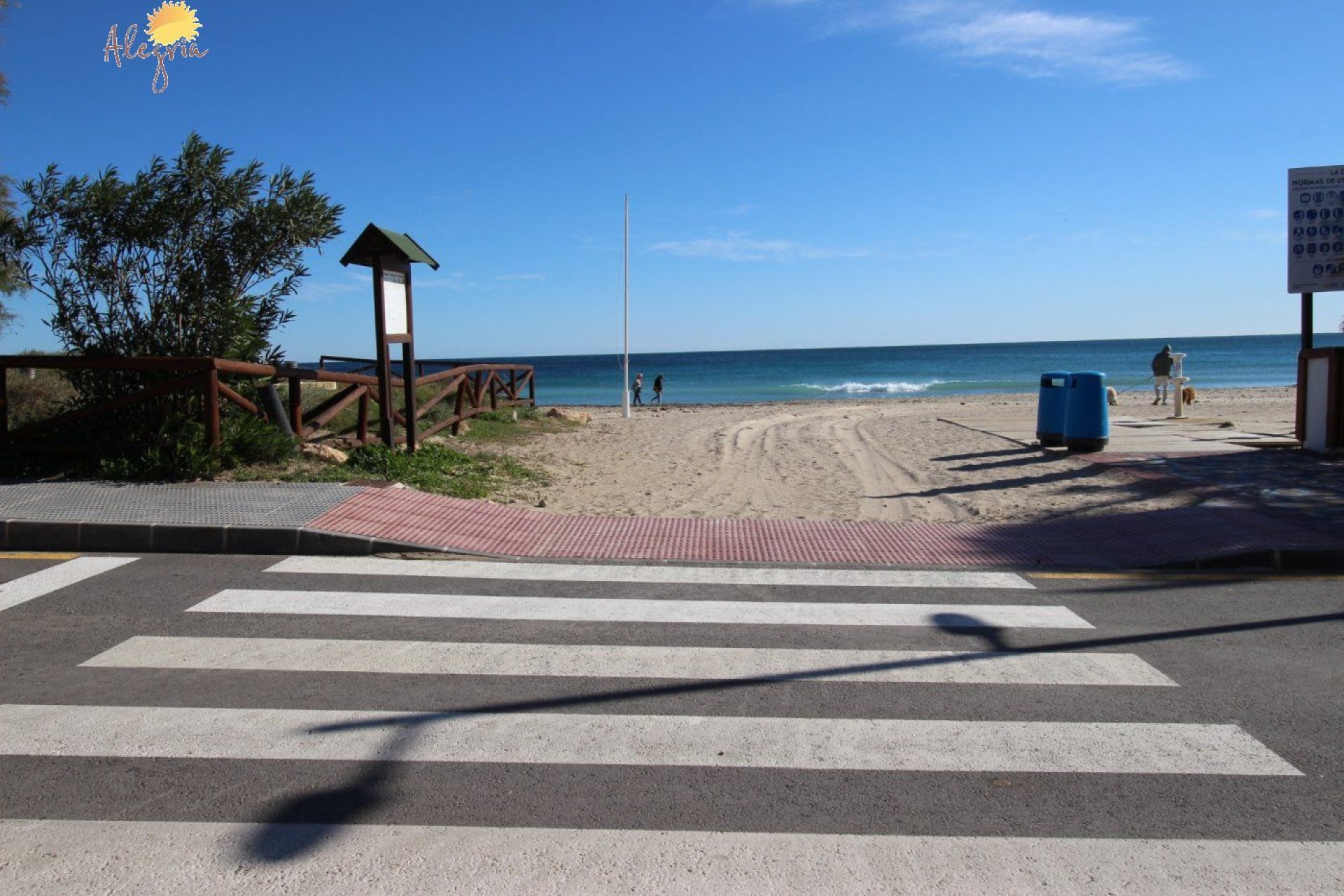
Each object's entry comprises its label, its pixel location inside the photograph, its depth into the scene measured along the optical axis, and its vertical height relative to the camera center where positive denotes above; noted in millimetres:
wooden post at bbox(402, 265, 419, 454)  12609 -70
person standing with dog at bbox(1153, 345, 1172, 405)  25125 -119
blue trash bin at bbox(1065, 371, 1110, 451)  14773 -727
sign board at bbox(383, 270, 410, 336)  11992 +759
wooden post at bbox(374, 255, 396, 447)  11766 -105
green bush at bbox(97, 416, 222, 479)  9758 -879
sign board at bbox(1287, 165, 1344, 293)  13742 +1825
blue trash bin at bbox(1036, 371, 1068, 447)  15469 -695
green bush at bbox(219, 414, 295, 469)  10281 -749
